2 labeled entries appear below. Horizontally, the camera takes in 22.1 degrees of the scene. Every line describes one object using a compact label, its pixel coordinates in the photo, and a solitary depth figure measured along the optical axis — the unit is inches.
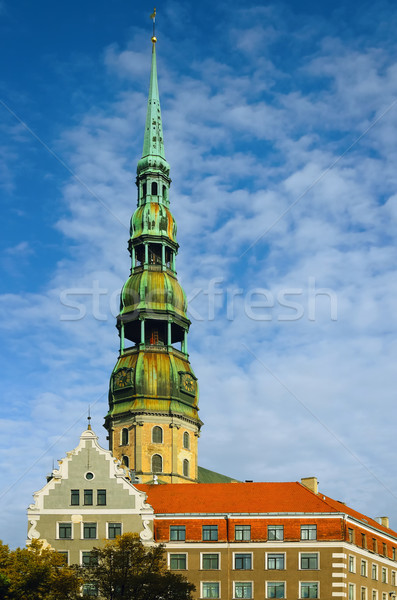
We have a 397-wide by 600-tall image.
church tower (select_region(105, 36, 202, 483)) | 5078.7
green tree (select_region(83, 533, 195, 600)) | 3142.2
